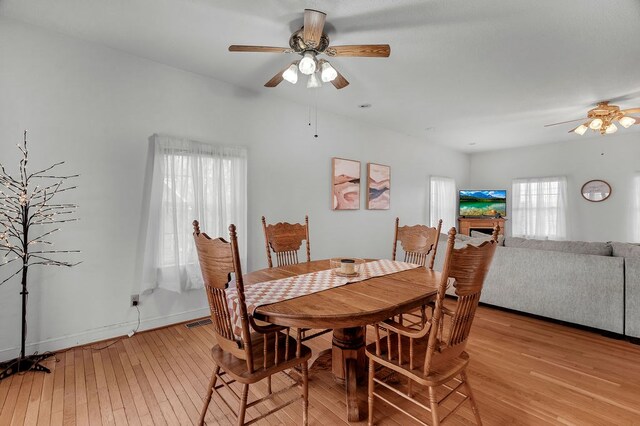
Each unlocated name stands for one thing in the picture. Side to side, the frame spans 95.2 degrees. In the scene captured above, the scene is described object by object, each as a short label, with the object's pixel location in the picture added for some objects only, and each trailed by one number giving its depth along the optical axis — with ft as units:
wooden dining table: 4.31
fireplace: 21.66
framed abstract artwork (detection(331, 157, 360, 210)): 14.58
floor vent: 10.04
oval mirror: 18.43
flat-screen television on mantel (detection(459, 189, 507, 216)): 22.29
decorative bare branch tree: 7.11
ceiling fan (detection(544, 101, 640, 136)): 12.12
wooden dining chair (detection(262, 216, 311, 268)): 8.55
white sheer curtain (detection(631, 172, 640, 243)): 17.26
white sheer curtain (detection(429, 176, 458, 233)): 20.57
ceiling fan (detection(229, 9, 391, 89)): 6.31
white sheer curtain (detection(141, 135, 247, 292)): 9.35
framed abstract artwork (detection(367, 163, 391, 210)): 16.40
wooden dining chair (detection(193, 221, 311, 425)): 4.29
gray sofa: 8.95
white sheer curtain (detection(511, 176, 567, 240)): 19.89
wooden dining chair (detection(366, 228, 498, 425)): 4.19
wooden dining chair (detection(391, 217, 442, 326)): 8.42
